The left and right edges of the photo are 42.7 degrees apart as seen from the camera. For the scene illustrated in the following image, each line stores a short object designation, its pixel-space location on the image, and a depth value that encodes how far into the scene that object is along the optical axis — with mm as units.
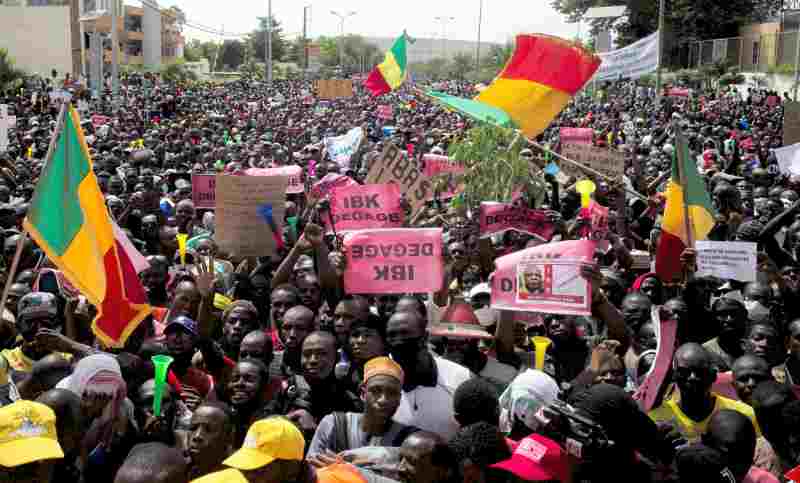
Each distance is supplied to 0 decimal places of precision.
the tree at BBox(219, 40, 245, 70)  100562
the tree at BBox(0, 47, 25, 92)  34969
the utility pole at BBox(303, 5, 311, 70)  68325
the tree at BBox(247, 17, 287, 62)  99562
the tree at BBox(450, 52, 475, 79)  95500
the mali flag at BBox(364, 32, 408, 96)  20031
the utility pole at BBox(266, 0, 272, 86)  44206
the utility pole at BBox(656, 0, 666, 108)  25128
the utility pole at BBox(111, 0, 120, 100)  23516
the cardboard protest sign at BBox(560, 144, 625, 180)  11188
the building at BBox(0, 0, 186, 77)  48312
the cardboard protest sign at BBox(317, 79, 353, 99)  33438
